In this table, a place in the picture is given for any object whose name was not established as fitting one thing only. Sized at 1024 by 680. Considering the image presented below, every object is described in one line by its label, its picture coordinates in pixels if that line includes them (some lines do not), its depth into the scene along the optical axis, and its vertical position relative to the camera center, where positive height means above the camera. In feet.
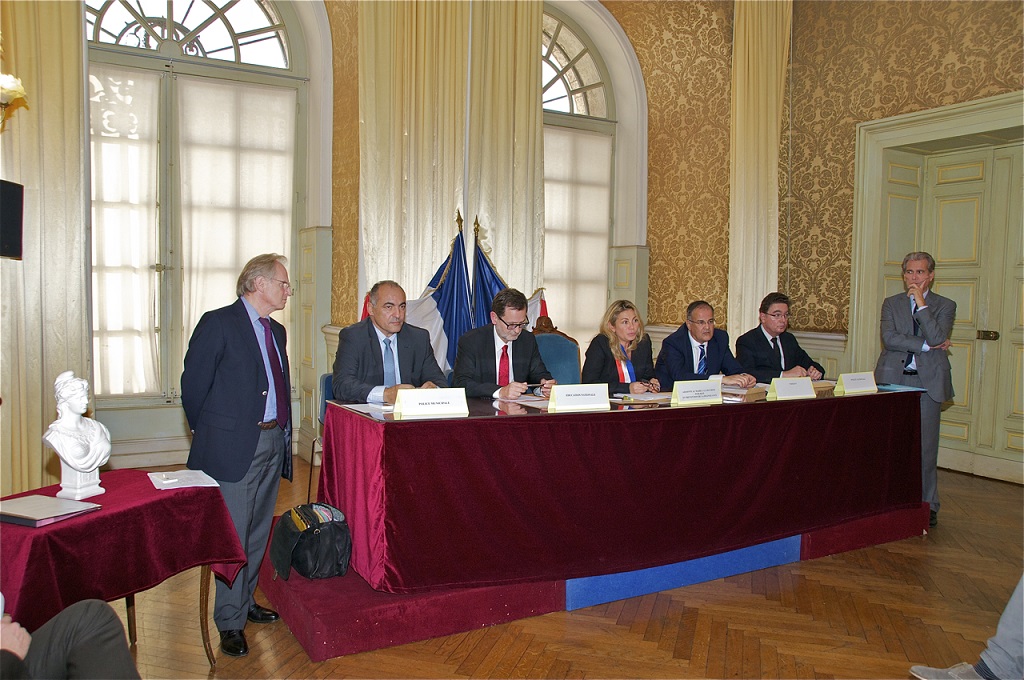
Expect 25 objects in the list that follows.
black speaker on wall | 11.41 +1.04
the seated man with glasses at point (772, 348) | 15.49 -1.01
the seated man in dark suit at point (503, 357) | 12.57 -1.09
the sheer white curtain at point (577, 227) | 24.77 +2.31
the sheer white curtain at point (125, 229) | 19.02 +1.54
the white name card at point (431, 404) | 9.70 -1.42
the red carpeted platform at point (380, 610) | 9.23 -4.07
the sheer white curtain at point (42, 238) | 13.56 +0.93
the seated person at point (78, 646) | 5.82 -2.77
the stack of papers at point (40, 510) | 6.88 -2.08
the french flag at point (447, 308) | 18.38 -0.32
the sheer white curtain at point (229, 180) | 20.03 +3.01
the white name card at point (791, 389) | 12.78 -1.52
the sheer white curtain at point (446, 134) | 17.67 +3.94
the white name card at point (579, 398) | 10.77 -1.46
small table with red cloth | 6.63 -2.51
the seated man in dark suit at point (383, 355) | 11.48 -0.97
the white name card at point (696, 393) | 11.80 -1.49
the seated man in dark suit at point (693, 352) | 14.69 -1.05
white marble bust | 7.56 -1.53
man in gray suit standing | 15.42 -0.90
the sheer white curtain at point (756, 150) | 21.35 +4.21
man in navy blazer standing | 9.37 -1.45
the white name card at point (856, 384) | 13.82 -1.53
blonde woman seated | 14.11 -0.97
